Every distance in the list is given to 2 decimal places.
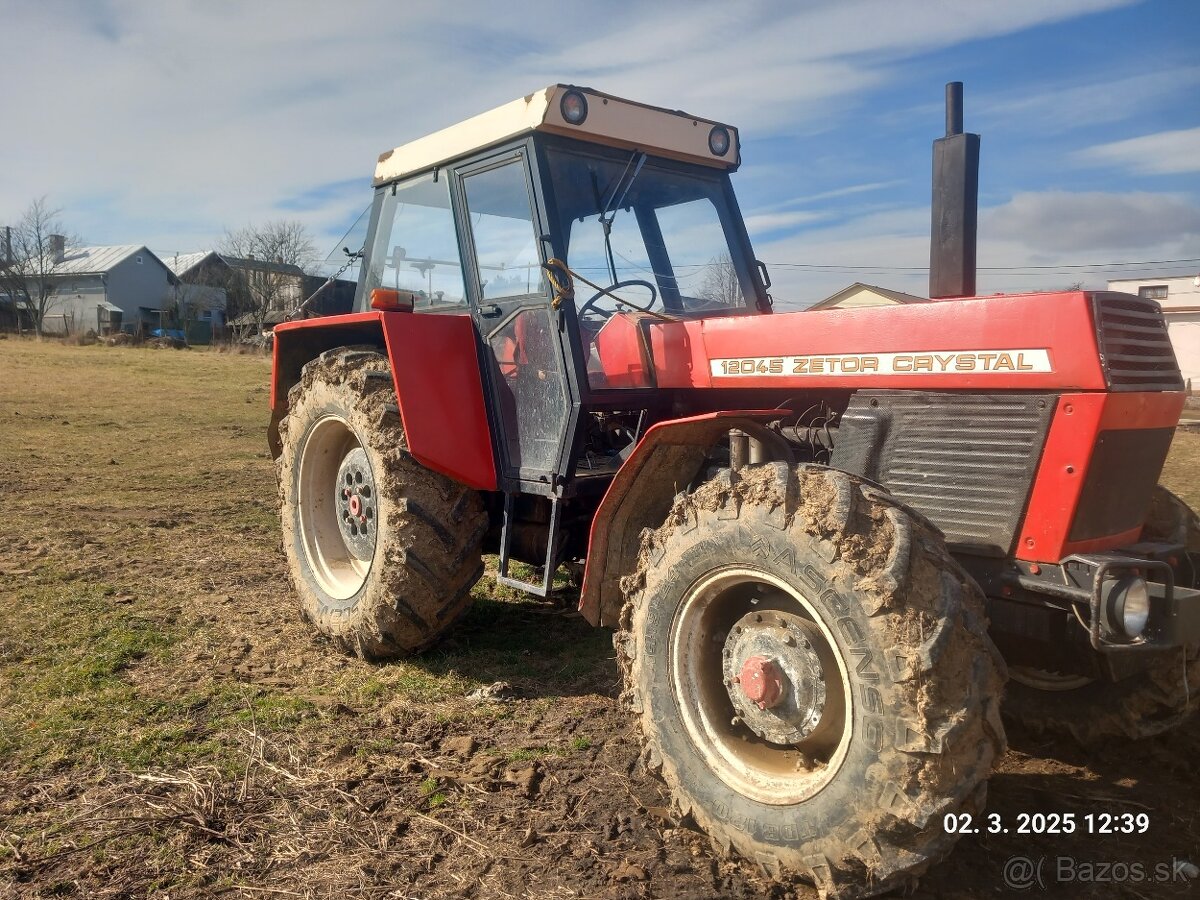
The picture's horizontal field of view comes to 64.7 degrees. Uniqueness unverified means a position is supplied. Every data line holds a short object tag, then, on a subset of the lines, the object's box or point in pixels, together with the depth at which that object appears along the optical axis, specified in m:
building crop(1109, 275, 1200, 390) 30.67
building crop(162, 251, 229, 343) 47.91
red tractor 2.42
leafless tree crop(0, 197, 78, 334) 44.88
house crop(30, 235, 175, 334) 49.53
